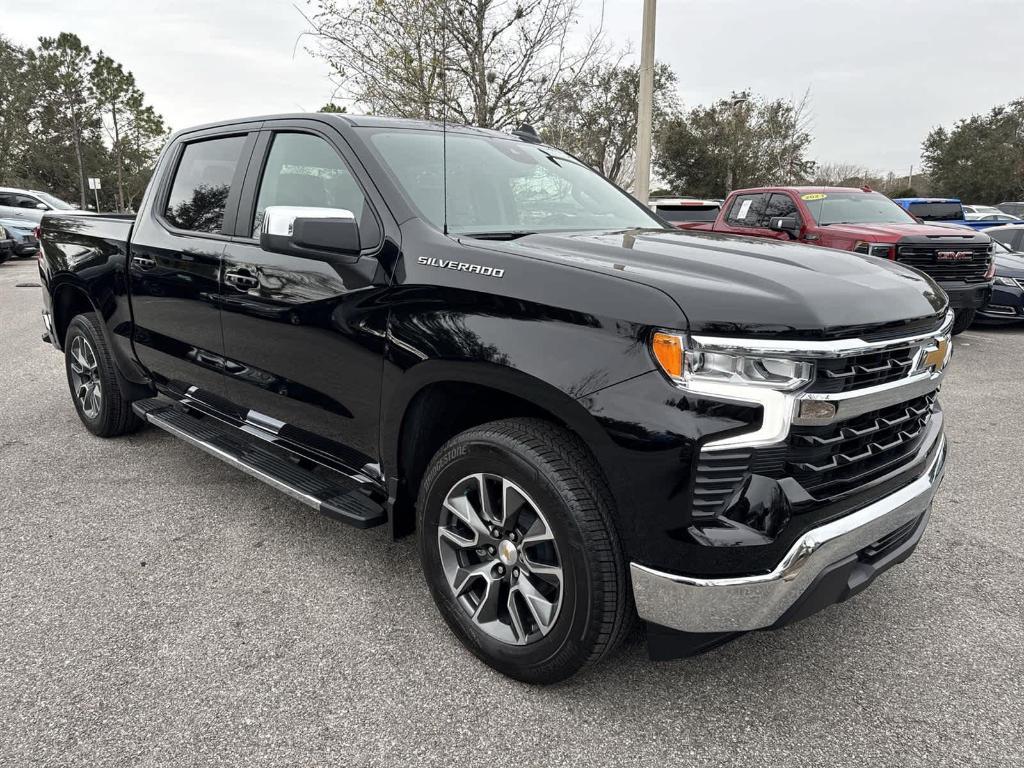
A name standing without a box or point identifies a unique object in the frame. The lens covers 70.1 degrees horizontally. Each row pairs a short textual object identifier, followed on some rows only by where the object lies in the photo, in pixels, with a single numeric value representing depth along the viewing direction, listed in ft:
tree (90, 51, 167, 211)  166.71
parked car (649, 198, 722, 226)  42.42
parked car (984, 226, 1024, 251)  36.60
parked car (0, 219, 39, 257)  57.77
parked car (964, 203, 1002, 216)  81.25
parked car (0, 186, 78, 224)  62.44
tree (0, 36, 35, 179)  154.10
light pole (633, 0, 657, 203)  30.58
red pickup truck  26.45
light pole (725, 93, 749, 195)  113.39
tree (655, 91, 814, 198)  113.19
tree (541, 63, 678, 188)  85.46
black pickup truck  6.19
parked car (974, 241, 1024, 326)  31.78
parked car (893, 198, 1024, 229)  45.96
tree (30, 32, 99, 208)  159.63
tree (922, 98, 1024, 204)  128.67
